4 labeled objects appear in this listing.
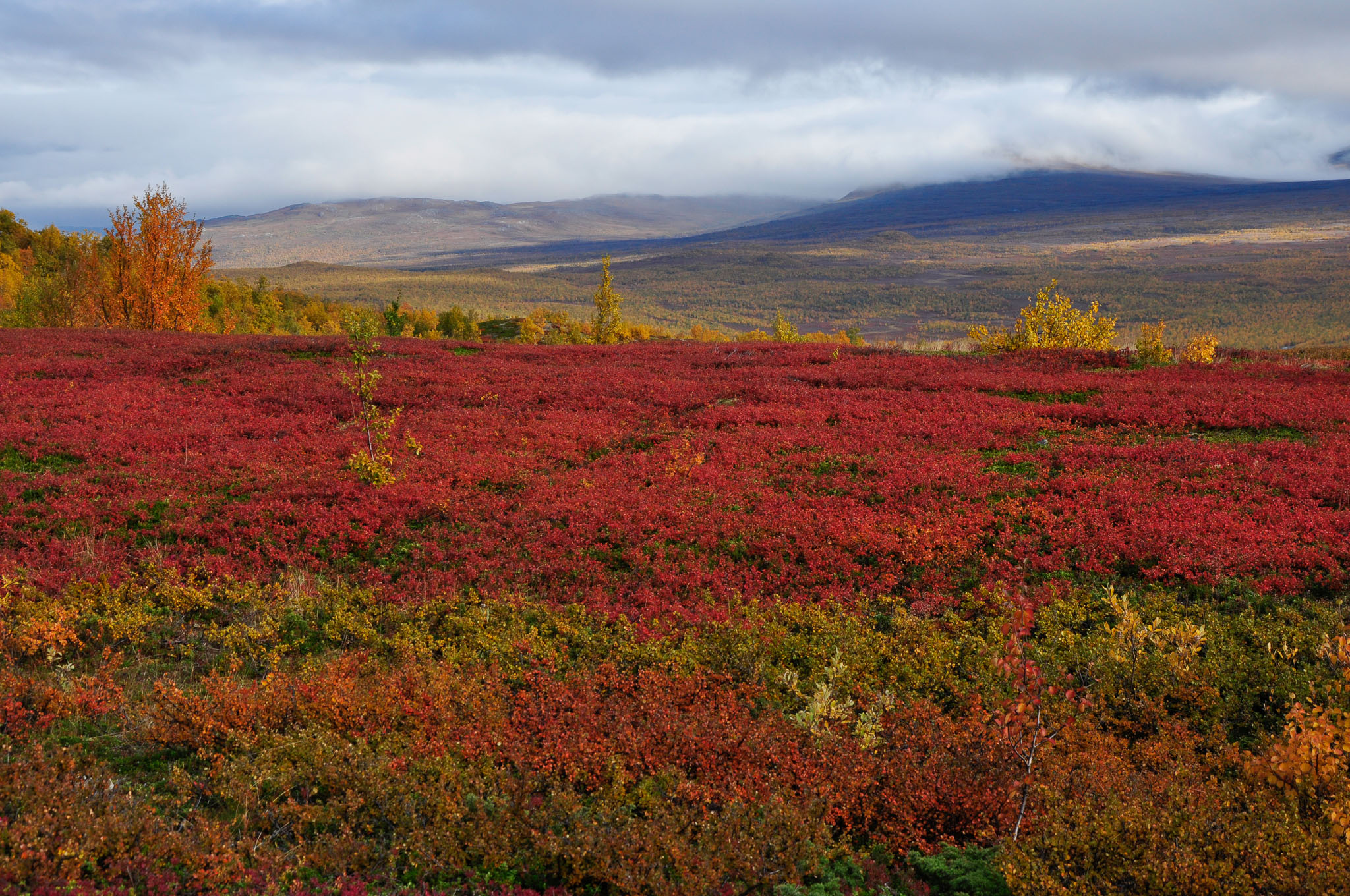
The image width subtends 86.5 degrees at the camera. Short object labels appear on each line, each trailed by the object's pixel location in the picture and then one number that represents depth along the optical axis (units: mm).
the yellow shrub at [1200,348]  39000
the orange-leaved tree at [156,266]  46781
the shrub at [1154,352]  29766
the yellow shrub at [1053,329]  46594
